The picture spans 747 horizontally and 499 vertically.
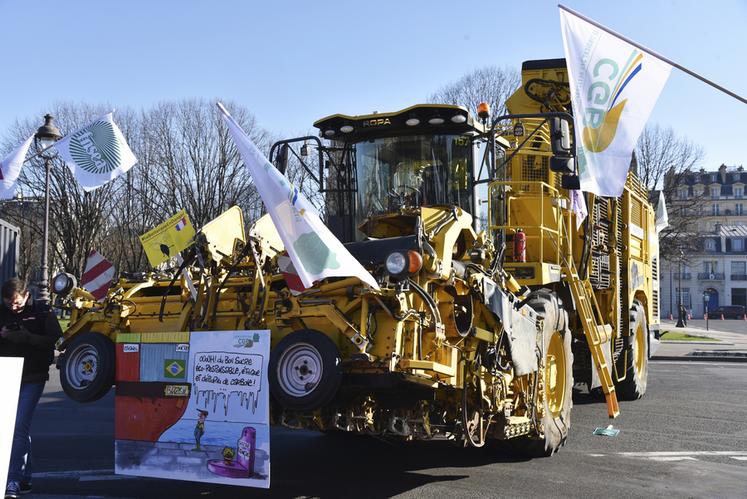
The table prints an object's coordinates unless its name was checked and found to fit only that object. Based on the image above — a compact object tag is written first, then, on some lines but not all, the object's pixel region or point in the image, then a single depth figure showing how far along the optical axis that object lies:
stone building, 94.69
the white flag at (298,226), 5.31
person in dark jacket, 6.20
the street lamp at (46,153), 14.63
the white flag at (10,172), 10.73
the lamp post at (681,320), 44.75
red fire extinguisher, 8.40
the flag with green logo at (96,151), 10.09
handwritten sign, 5.47
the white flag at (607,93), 7.68
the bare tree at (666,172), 37.34
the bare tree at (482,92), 32.53
